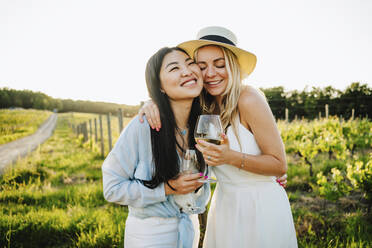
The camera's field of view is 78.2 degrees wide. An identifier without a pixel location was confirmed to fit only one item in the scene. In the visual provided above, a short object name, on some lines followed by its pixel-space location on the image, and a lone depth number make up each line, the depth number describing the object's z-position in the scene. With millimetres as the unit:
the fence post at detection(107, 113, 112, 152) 8844
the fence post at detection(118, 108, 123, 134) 7288
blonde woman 1842
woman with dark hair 1698
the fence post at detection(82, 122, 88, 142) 15833
